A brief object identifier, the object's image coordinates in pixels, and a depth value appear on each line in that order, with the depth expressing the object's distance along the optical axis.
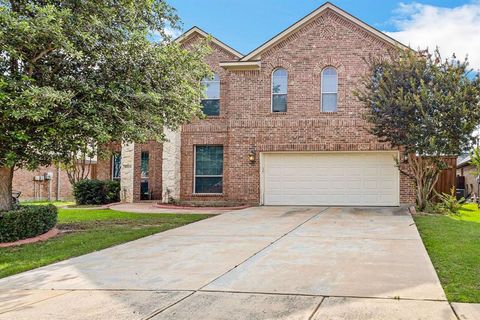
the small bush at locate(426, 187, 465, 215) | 13.96
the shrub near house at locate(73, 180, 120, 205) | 19.39
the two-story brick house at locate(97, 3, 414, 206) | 16.45
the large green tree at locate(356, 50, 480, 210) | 12.74
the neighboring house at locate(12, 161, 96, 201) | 24.08
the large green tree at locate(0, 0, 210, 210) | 8.03
